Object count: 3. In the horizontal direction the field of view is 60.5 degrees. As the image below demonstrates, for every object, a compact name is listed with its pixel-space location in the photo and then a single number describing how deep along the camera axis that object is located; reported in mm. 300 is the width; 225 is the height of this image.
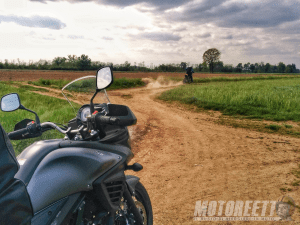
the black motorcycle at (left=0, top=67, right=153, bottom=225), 1589
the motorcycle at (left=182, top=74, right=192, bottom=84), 25641
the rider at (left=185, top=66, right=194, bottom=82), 24625
